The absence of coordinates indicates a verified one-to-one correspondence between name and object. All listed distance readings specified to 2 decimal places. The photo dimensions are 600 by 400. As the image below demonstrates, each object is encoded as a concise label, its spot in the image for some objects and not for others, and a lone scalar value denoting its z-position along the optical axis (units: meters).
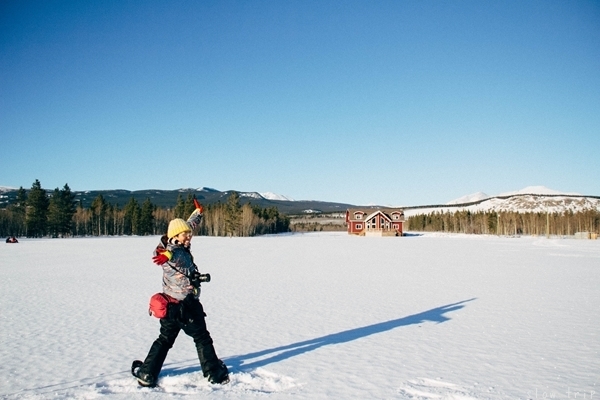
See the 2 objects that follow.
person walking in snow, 5.36
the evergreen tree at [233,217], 95.88
